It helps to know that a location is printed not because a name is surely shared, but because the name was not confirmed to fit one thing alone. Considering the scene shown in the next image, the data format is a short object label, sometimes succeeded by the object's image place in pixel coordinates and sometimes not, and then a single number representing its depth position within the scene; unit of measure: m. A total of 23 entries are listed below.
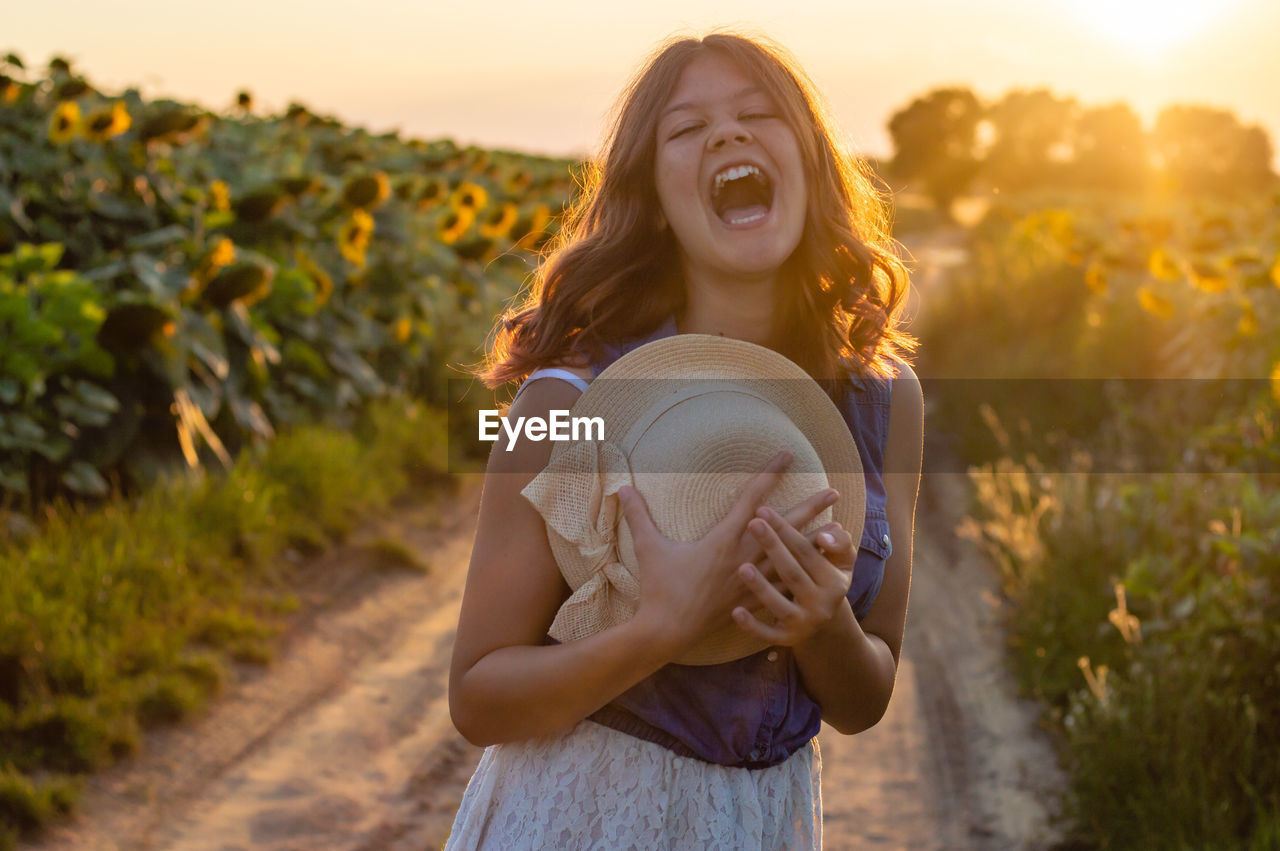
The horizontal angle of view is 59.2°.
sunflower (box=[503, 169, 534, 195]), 10.50
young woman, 1.36
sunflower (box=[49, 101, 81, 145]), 5.93
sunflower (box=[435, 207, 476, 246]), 8.44
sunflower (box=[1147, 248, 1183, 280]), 5.46
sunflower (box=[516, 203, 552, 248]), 8.69
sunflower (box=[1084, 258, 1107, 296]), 6.90
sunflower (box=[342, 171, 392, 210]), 6.83
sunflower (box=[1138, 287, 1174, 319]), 5.35
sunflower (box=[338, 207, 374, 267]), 7.02
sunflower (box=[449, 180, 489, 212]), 8.54
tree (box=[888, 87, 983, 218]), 48.44
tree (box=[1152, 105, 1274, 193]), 31.78
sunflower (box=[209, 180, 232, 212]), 6.41
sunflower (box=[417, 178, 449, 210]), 8.34
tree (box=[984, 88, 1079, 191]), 46.72
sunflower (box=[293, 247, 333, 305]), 6.46
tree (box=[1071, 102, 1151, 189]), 38.30
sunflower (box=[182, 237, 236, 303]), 5.17
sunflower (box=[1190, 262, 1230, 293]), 4.93
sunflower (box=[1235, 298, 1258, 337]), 4.82
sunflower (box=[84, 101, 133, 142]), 5.93
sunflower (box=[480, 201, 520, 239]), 8.52
